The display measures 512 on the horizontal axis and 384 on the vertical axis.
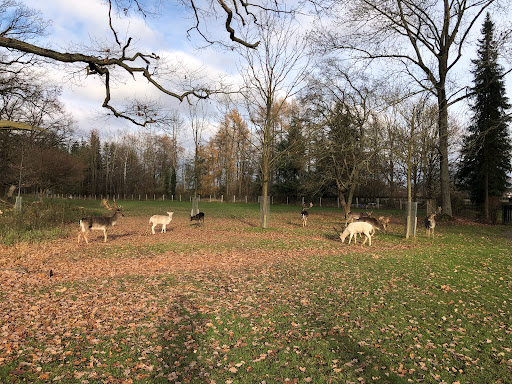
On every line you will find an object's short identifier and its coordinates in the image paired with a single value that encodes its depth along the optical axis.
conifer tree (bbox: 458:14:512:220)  30.30
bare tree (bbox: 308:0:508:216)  20.82
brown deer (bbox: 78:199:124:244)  12.75
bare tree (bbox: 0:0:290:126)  6.40
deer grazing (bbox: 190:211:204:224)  19.66
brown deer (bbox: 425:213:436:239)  15.04
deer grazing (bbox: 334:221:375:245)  13.16
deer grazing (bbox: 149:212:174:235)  16.17
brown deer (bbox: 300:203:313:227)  20.61
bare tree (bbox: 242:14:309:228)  18.08
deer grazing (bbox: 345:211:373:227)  18.77
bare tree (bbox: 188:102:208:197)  27.22
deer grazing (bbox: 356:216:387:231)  15.05
